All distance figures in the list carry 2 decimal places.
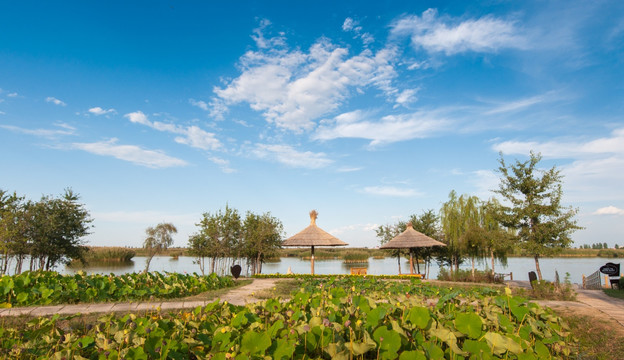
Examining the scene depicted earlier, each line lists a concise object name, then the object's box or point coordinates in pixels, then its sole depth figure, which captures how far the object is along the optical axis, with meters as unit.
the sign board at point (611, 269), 17.25
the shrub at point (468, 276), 17.38
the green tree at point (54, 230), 17.30
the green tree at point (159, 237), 30.28
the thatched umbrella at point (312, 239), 20.08
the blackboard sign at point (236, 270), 15.87
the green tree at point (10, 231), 15.09
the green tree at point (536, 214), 17.20
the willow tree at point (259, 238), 21.56
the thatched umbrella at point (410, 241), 19.72
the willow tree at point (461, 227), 22.44
